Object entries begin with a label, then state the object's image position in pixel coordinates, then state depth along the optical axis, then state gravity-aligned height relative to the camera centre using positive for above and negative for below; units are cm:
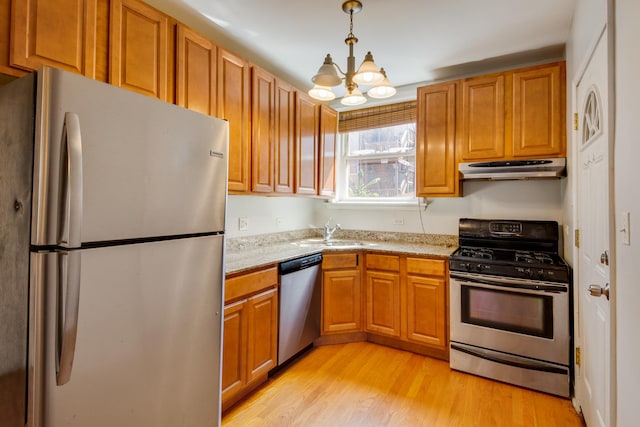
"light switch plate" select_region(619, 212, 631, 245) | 110 -3
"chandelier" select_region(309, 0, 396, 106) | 182 +80
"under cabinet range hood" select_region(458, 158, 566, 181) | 242 +40
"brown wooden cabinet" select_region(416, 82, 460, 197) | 285 +70
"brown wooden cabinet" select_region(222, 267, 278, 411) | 193 -75
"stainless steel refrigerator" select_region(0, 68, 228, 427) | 105 -14
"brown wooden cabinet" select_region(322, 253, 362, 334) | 287 -68
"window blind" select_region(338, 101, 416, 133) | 331 +109
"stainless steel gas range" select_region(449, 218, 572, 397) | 216 -67
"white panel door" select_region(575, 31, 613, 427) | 139 -11
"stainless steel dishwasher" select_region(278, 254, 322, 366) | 241 -70
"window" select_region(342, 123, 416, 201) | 345 +62
